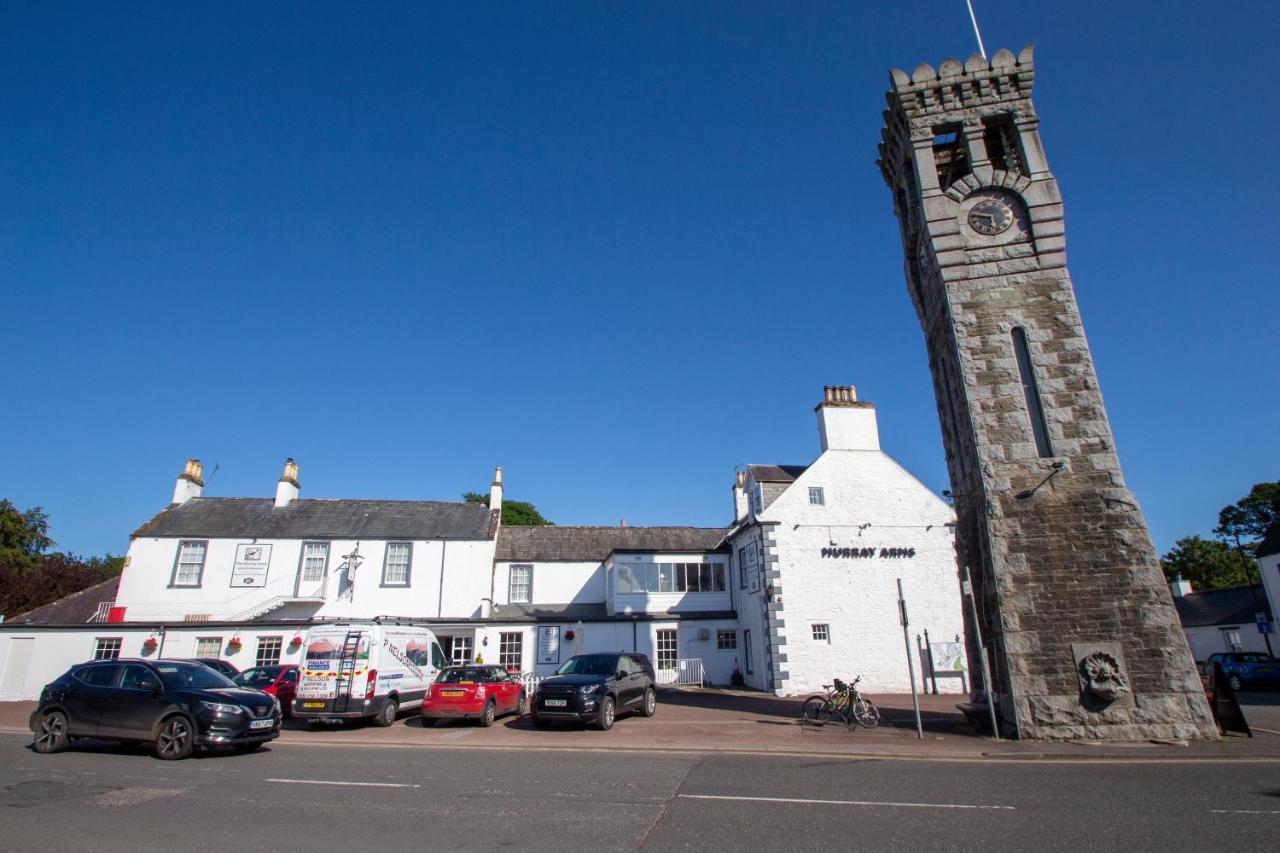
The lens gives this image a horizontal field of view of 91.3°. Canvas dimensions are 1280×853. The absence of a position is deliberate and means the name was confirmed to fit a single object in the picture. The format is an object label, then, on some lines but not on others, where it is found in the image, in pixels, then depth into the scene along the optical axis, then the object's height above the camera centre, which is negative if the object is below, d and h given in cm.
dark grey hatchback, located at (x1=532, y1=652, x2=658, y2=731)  1464 -130
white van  1506 -82
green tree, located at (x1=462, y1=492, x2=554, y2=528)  5666 +1099
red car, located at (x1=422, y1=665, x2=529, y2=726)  1546 -139
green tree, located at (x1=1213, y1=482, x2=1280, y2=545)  5325 +930
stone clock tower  1133 +384
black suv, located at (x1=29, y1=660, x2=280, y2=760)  1060 -112
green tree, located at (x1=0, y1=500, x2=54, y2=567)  3953 +689
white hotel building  2403 +229
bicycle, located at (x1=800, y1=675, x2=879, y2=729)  1420 -173
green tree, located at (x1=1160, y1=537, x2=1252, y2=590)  5409 +525
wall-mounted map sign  2638 -34
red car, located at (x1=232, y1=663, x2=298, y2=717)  1830 -114
